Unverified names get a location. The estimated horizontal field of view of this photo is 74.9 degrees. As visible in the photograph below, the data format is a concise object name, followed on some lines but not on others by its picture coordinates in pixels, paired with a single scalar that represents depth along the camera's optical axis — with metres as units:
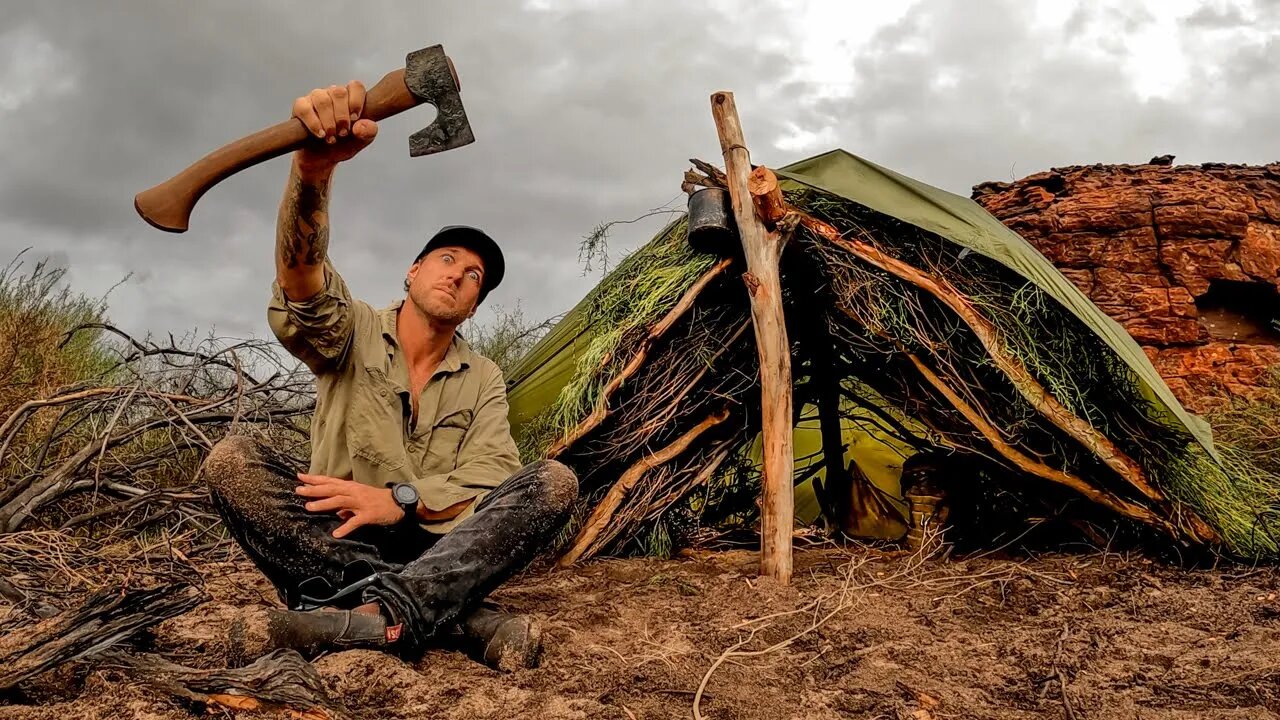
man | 2.16
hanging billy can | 3.44
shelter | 3.38
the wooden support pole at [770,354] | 3.21
